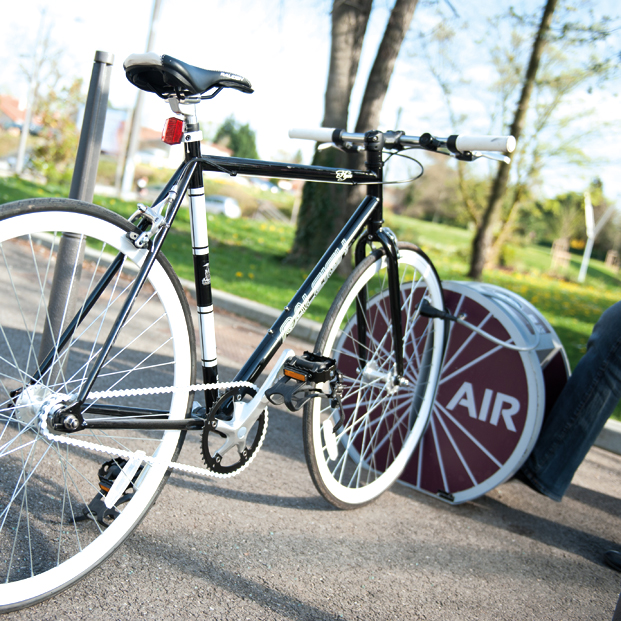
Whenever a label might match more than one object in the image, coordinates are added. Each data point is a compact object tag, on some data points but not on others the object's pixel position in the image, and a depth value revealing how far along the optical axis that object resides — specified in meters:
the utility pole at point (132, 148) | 17.73
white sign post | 24.23
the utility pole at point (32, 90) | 24.73
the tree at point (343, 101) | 8.24
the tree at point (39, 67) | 25.88
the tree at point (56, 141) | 20.58
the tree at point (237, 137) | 79.75
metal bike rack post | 2.29
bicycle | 1.63
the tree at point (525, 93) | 10.20
